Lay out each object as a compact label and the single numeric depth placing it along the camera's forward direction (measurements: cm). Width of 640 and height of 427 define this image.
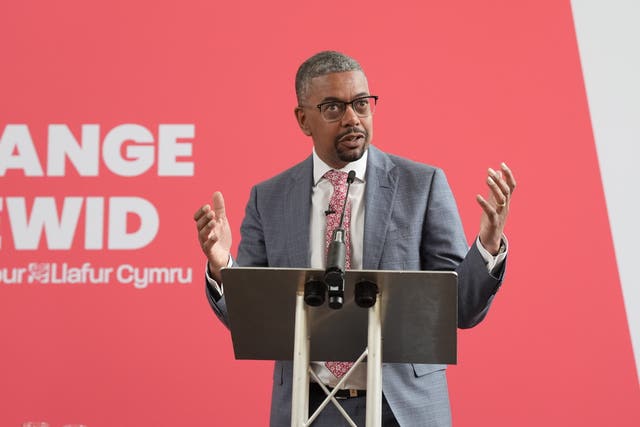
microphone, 411
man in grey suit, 520
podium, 425
